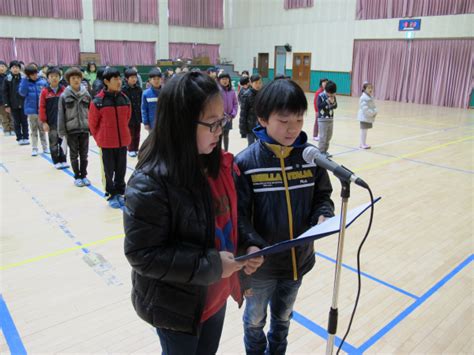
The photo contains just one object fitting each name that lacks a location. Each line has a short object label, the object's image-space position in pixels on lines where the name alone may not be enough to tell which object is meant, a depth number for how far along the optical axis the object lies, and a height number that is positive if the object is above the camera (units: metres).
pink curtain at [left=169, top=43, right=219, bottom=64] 23.00 +1.33
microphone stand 1.33 -0.65
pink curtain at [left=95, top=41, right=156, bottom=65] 20.83 +1.03
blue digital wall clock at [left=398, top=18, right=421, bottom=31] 15.87 +2.11
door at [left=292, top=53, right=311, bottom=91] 20.69 +0.44
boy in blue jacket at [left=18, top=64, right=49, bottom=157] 7.00 -0.43
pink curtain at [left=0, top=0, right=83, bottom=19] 18.07 +2.79
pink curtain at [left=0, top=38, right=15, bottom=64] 18.25 +0.87
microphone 1.31 -0.29
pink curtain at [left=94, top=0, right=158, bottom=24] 20.36 +3.10
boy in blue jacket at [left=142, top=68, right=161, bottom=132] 6.10 -0.35
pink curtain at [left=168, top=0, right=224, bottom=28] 22.55 +3.39
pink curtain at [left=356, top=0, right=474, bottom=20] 14.73 +2.73
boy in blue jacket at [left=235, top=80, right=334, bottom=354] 1.83 -0.53
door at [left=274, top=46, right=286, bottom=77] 22.02 +0.86
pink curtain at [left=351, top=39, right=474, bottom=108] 15.26 +0.38
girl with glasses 1.28 -0.45
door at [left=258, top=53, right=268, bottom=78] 22.92 +0.65
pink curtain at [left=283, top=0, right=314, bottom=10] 19.95 +3.56
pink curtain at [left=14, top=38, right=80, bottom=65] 18.77 +0.92
